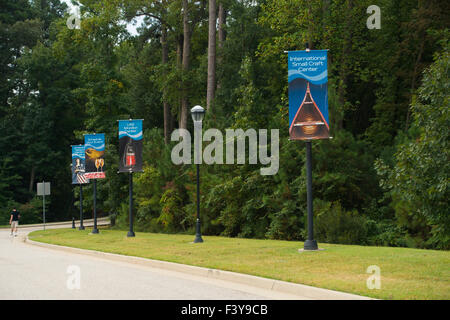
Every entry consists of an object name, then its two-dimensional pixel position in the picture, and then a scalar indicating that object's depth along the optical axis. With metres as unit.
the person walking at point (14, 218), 38.62
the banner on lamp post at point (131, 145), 28.30
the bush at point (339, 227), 23.20
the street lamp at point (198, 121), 22.83
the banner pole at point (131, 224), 29.38
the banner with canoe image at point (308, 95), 17.78
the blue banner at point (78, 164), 38.78
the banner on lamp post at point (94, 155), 32.72
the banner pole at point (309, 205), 17.72
